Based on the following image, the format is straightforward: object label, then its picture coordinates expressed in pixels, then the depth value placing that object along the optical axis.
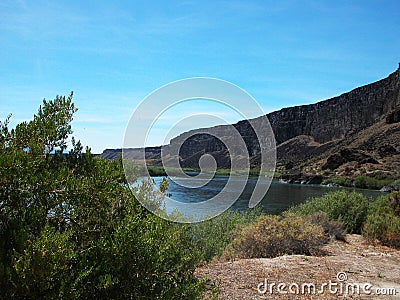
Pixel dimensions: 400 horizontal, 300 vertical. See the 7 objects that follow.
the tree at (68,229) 2.33
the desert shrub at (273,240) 8.92
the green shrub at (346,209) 12.77
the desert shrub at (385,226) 9.83
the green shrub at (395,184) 43.67
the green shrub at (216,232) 9.38
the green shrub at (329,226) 10.71
